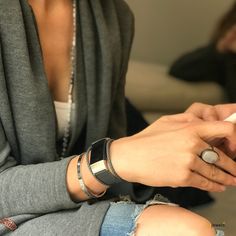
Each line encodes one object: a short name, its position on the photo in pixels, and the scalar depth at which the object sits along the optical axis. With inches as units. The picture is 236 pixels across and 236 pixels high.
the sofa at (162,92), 54.3
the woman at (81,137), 24.5
